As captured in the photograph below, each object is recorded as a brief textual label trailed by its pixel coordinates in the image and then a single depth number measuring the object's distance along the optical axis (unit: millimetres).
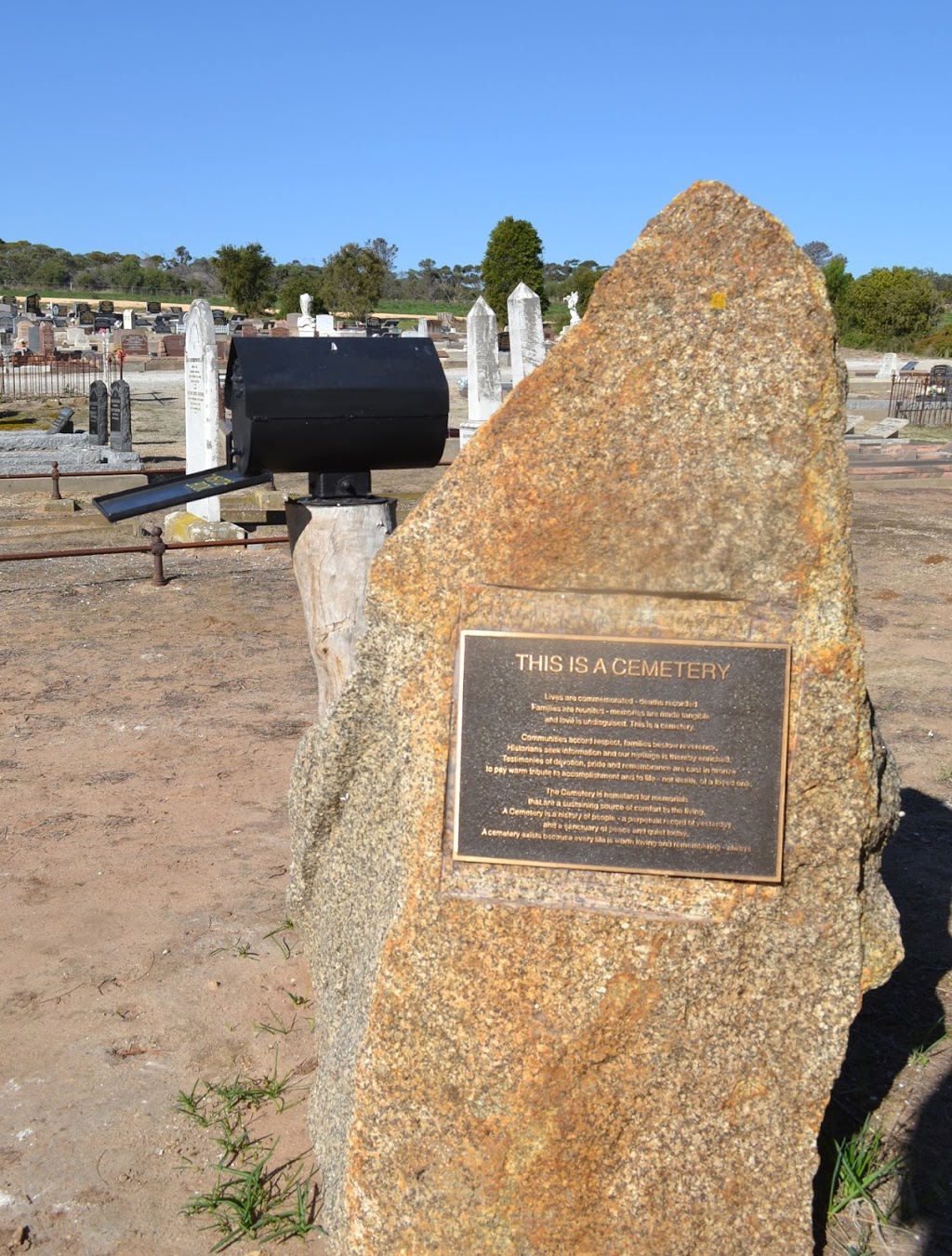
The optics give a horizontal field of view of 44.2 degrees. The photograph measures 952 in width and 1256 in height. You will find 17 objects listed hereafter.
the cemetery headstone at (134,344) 35625
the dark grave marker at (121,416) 15828
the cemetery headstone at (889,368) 34188
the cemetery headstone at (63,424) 16950
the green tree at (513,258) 50562
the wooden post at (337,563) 3869
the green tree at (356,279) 51562
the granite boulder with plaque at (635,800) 2545
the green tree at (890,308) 47594
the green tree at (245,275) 52156
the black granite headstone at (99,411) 16562
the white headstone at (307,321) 24417
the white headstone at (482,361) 15734
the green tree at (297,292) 50447
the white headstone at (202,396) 11297
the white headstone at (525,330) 16281
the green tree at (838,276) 51969
